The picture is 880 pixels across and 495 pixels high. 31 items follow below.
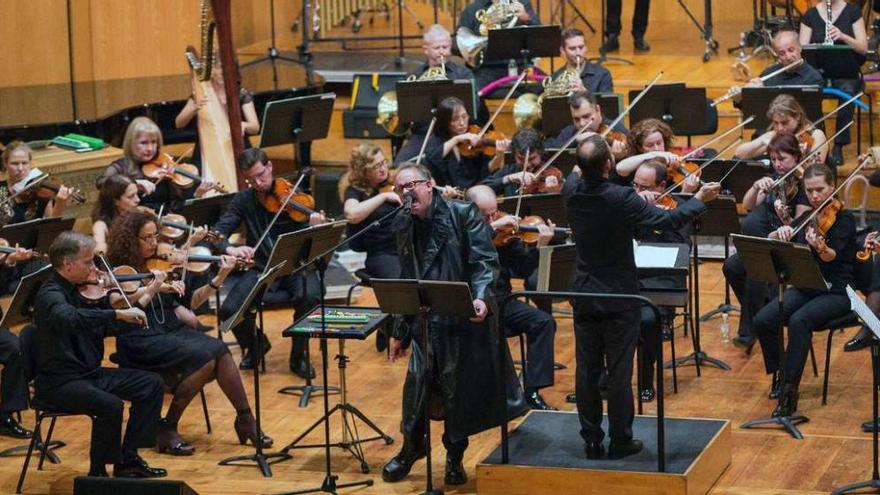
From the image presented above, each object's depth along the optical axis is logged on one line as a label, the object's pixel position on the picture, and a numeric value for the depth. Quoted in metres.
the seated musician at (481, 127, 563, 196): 16.70
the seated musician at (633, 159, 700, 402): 14.97
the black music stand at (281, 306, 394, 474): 13.20
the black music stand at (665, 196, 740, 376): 15.52
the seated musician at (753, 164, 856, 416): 14.42
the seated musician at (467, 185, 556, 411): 14.92
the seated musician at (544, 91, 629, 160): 17.12
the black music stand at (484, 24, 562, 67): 20.45
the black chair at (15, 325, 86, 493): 13.60
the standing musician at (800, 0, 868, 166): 20.06
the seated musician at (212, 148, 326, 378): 16.19
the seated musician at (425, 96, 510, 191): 17.91
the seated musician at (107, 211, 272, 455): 14.27
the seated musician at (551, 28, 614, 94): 19.52
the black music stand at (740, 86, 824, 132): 17.59
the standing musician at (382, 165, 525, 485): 13.01
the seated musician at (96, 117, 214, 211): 17.16
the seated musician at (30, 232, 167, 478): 13.28
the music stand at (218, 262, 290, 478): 13.11
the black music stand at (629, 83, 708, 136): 18.45
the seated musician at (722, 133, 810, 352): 15.26
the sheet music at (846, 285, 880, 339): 11.73
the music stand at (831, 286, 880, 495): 11.76
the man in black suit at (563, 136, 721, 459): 12.43
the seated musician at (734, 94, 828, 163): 16.19
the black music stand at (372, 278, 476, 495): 12.25
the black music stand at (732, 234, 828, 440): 13.59
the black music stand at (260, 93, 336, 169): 18.67
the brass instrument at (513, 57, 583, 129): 19.20
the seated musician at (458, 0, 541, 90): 21.59
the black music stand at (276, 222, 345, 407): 13.40
